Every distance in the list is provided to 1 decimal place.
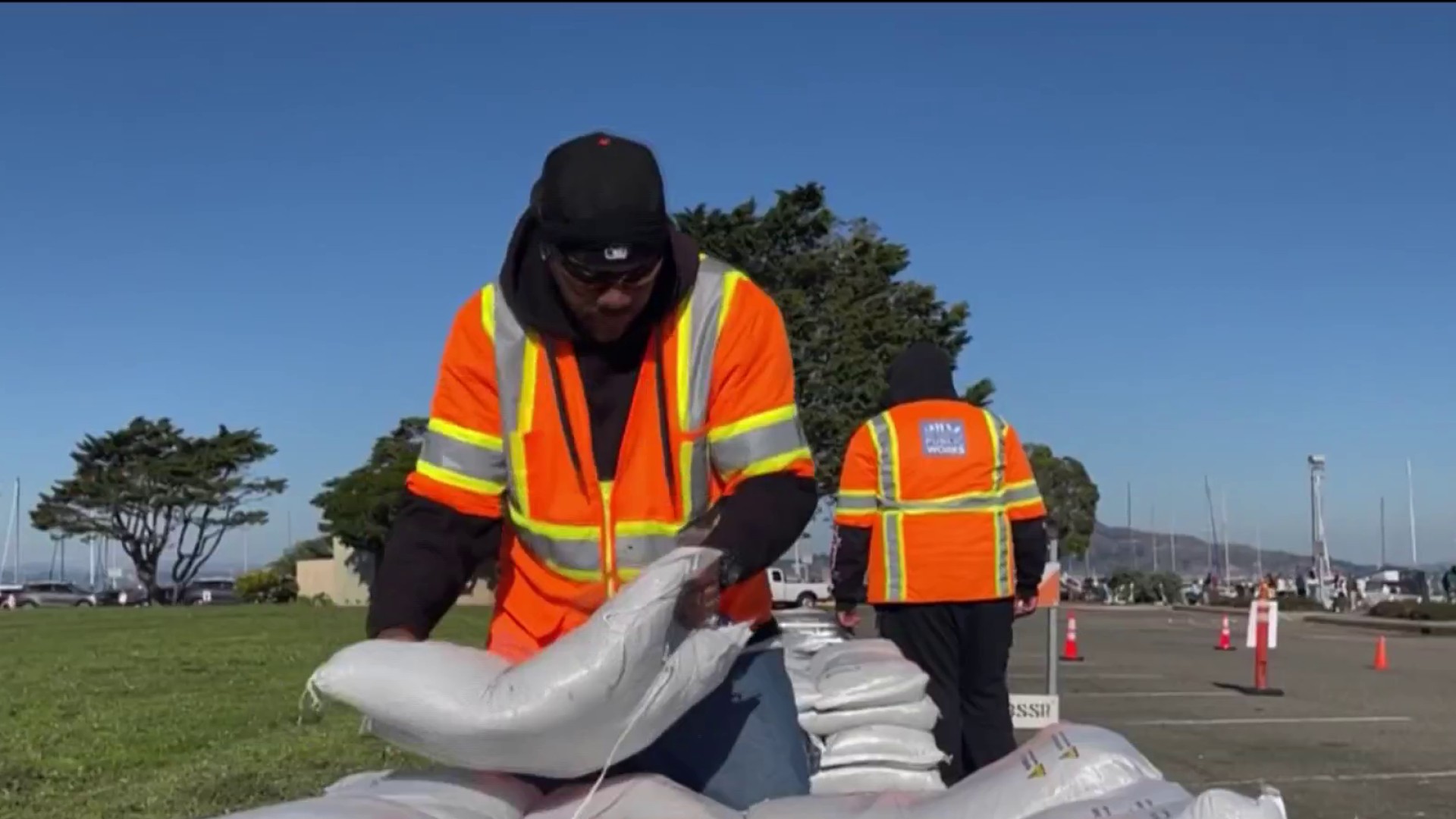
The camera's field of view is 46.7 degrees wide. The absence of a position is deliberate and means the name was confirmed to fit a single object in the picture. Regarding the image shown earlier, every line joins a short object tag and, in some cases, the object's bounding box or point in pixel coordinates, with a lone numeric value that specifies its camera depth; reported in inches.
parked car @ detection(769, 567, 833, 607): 2042.3
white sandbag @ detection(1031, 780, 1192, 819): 107.0
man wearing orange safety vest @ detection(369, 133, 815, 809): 121.8
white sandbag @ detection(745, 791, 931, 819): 116.7
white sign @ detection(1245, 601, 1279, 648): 578.6
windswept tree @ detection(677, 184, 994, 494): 1371.8
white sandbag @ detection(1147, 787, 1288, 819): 98.7
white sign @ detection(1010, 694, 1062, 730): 323.0
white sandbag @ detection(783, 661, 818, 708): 176.2
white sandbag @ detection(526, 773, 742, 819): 113.3
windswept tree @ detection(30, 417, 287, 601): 2696.9
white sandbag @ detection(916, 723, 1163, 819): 114.1
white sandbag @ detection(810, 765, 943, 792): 159.9
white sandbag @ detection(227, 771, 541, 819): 104.6
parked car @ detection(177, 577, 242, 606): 2839.6
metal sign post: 323.6
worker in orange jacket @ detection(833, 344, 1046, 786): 275.3
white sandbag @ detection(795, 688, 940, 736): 172.4
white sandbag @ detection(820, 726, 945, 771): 168.2
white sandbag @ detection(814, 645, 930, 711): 175.6
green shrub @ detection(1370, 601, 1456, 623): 1306.6
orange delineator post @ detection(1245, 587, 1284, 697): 552.4
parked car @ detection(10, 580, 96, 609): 2844.5
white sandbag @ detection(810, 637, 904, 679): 187.6
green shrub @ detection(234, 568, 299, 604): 2527.1
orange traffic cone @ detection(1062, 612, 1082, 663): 766.5
